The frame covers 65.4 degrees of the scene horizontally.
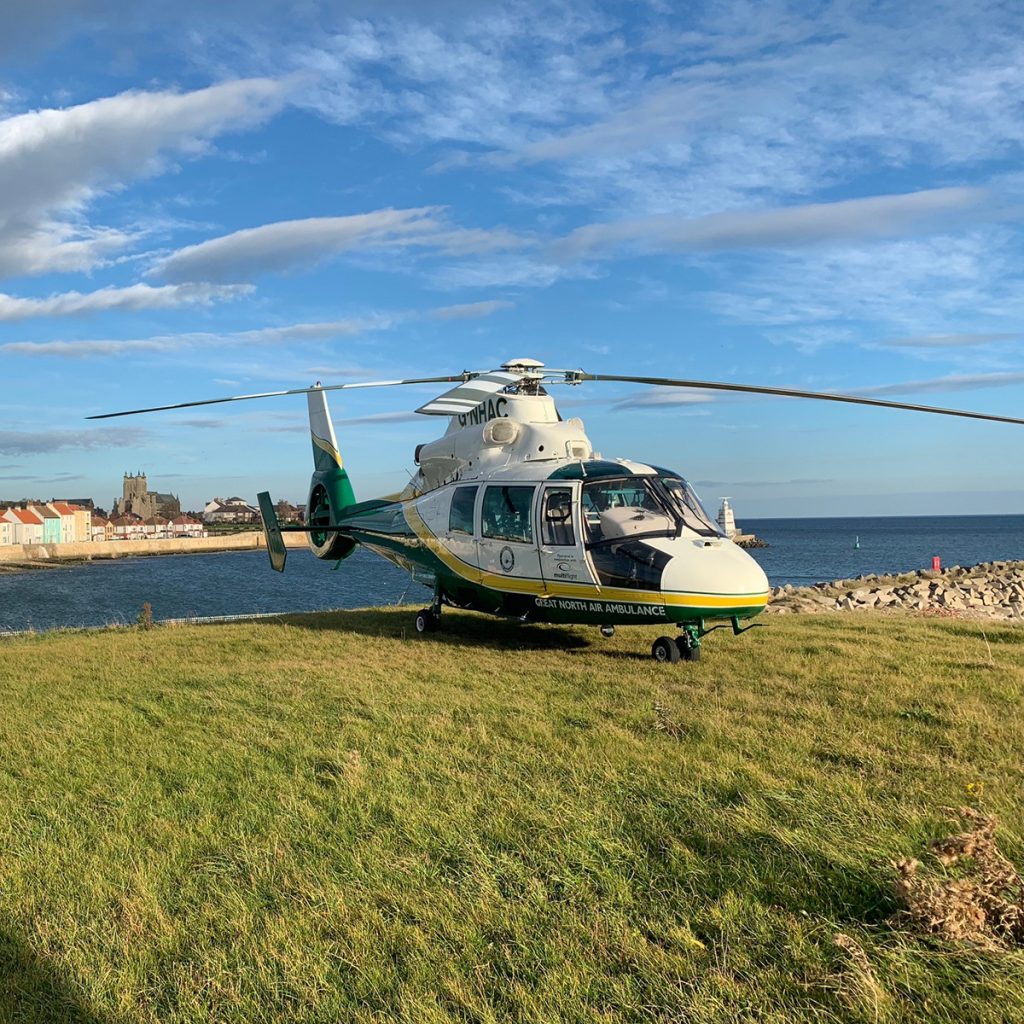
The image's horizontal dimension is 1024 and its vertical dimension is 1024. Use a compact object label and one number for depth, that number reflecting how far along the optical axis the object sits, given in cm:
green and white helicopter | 973
